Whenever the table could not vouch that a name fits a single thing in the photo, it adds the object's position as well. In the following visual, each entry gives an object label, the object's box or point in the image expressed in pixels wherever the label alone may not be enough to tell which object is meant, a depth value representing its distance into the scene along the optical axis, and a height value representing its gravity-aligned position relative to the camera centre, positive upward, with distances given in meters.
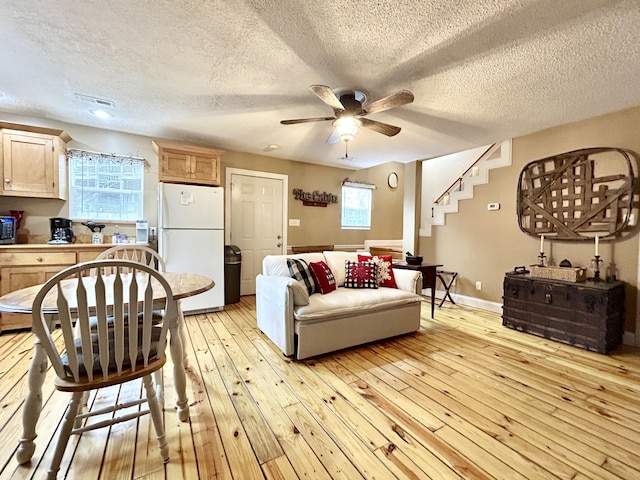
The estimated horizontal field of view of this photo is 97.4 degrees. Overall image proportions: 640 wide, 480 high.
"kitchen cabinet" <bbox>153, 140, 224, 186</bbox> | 3.63 +0.90
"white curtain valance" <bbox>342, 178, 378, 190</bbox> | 5.68 +0.99
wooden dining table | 1.33 -0.70
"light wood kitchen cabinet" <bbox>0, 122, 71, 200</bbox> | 3.02 +0.75
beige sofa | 2.43 -0.74
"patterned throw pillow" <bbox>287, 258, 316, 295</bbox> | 2.79 -0.42
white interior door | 4.65 +0.19
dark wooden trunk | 2.64 -0.79
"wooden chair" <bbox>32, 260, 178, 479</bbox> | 1.21 -0.56
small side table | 3.63 -0.57
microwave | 2.99 -0.03
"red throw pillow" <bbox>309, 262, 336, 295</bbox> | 2.85 -0.48
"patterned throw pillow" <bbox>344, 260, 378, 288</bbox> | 3.08 -0.48
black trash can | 4.23 -0.66
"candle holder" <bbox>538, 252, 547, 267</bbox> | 3.34 -0.30
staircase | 3.84 +0.73
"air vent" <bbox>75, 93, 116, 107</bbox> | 2.76 +1.30
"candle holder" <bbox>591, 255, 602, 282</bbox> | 2.92 -0.37
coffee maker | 3.35 -0.02
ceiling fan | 2.25 +1.01
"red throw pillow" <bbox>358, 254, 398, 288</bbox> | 3.19 -0.44
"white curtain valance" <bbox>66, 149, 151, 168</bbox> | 3.52 +0.94
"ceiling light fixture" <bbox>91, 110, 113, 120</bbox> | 3.11 +1.30
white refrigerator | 3.53 -0.05
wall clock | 6.37 +1.19
